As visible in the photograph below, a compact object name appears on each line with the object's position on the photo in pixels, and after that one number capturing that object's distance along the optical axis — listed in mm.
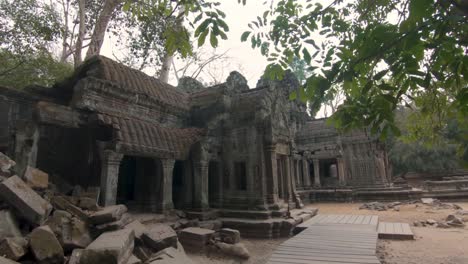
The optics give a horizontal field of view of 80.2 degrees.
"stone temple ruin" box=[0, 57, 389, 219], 7719
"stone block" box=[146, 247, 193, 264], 4656
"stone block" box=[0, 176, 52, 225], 4422
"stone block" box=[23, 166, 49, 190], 5285
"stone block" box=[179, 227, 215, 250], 7262
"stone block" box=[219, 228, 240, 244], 7535
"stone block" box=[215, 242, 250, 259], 6914
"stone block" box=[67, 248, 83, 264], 3994
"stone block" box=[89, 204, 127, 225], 5199
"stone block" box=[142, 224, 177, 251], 5668
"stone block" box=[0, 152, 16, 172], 5142
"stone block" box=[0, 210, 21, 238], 4039
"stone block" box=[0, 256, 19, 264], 3227
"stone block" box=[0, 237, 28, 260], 3600
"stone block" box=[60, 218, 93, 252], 4510
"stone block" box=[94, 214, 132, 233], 5152
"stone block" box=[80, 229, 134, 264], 4014
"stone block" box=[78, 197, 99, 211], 5855
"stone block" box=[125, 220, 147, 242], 5763
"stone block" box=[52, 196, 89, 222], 5348
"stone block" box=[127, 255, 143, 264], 4465
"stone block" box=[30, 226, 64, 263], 3873
